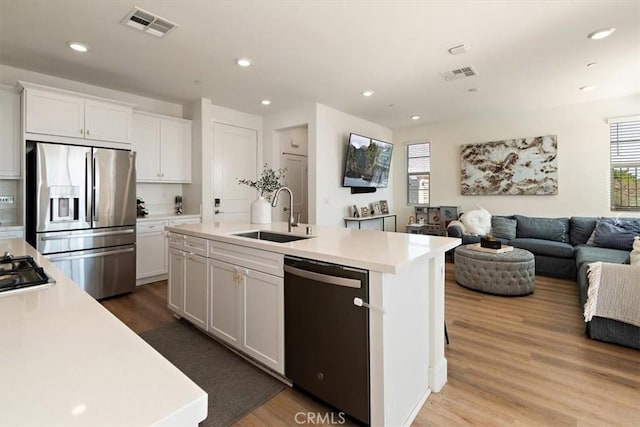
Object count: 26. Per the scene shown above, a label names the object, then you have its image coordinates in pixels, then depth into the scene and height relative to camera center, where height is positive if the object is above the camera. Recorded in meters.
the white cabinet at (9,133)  3.34 +0.90
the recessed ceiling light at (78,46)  3.01 +1.65
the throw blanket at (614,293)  2.38 -0.63
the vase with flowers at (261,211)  3.12 +0.04
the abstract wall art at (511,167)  5.32 +0.83
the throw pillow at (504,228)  5.12 -0.24
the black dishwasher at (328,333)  1.57 -0.64
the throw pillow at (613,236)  4.14 -0.32
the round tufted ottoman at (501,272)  3.69 -0.70
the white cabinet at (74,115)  3.31 +1.14
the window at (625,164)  4.70 +0.73
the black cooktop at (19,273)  1.23 -0.26
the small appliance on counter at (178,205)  5.04 +0.17
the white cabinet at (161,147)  4.39 +1.00
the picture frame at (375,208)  6.36 +0.12
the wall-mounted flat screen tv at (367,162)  5.45 +0.97
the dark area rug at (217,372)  1.85 -1.10
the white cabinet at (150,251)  4.22 -0.49
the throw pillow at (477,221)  5.21 -0.13
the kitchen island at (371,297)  1.52 -0.51
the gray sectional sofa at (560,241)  3.76 -0.42
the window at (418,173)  6.68 +0.88
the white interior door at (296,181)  5.87 +0.66
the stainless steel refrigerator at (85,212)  3.34 +0.04
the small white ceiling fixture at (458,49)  3.07 +1.64
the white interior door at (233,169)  5.14 +0.79
